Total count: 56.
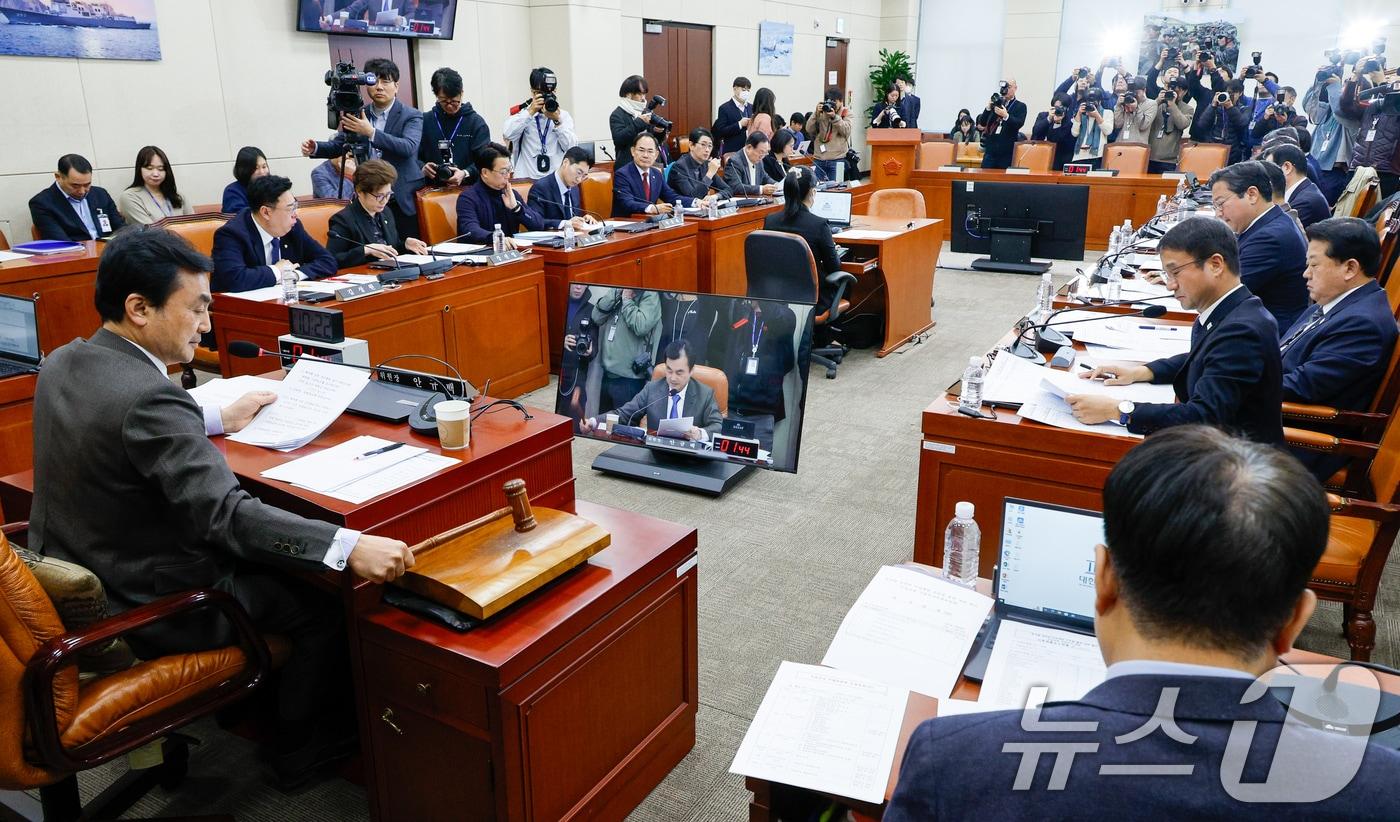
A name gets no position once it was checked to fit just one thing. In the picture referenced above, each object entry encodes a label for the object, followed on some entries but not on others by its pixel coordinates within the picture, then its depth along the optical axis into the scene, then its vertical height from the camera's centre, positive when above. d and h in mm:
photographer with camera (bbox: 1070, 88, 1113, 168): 11637 +137
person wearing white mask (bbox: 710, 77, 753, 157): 9008 +212
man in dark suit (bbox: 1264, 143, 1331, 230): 5035 -256
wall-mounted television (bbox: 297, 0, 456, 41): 6522 +875
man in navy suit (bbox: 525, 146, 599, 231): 5430 -312
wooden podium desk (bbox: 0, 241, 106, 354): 4156 -658
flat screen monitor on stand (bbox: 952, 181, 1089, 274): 7316 -654
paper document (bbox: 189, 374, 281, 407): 2213 -590
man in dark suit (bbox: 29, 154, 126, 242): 5148 -364
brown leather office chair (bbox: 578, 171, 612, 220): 5945 -336
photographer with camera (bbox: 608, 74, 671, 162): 6660 +143
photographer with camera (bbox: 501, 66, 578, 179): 6270 +10
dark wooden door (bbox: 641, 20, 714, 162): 9727 +742
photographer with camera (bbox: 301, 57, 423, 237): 5121 +19
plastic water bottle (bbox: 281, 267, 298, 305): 3701 -571
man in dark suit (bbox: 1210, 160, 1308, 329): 3680 -388
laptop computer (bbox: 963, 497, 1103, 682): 1482 -678
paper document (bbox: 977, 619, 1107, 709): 1371 -780
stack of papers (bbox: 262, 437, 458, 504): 1840 -659
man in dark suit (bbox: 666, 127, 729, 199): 6599 -208
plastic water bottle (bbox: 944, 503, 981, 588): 1719 -744
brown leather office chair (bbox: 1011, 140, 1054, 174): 9555 -156
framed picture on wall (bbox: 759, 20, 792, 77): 11398 +1109
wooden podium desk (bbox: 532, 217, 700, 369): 4887 -681
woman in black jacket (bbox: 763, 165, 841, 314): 4926 -431
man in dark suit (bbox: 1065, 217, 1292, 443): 2227 -508
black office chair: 4746 -638
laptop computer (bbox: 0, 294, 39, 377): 3053 -632
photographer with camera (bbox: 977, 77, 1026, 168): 9680 +145
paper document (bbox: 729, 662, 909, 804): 1237 -810
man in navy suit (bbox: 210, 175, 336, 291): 3902 -416
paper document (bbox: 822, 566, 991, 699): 1449 -785
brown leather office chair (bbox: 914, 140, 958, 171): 9898 -141
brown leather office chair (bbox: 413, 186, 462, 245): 5023 -394
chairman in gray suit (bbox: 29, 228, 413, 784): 1677 -601
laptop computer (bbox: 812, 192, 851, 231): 5961 -422
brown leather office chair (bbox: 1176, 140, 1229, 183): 9098 -172
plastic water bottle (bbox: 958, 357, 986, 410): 2545 -661
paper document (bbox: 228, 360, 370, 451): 2072 -592
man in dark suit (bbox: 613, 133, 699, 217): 6000 -288
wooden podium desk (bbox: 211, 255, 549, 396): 3811 -785
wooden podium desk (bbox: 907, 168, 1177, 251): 8273 -475
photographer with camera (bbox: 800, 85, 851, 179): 10102 +99
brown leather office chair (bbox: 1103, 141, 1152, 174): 8891 -157
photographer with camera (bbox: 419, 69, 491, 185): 5551 +46
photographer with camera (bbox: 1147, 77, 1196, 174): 9547 +133
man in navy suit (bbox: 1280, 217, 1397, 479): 2766 -554
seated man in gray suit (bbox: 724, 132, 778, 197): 7121 -261
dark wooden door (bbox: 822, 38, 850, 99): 12859 +1068
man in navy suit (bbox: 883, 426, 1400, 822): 727 -441
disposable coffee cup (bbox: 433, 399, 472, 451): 1993 -593
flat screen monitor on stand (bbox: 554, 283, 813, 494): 3369 -848
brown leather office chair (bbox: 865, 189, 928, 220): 6523 -439
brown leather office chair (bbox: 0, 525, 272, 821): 1519 -959
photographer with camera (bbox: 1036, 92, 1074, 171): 9969 +129
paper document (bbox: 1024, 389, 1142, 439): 2412 -710
